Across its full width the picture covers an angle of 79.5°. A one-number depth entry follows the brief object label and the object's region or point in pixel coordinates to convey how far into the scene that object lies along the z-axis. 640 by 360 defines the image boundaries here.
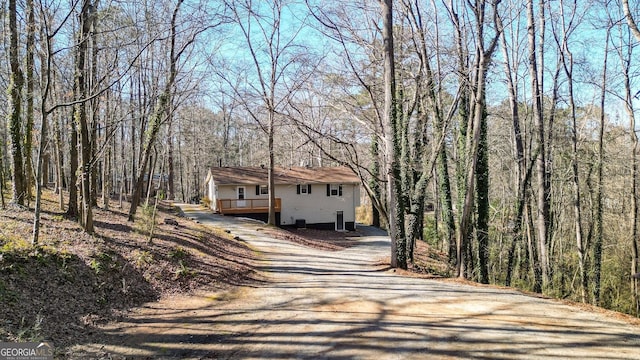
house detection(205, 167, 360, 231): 26.61
